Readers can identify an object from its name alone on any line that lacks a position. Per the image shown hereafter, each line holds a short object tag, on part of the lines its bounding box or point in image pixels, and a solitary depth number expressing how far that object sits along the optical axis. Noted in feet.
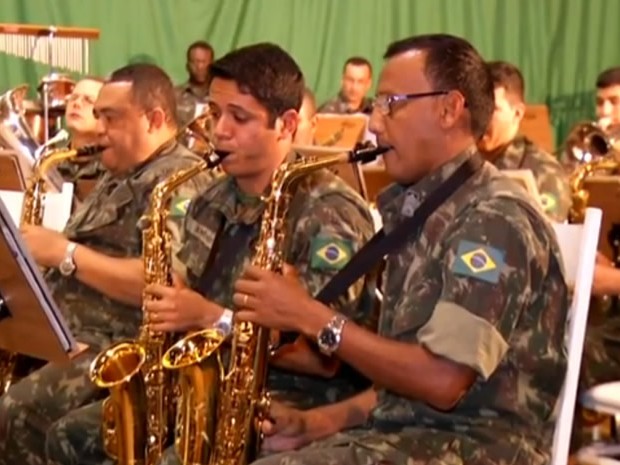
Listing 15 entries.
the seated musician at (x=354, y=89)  26.58
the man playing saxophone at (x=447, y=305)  6.20
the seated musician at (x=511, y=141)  12.99
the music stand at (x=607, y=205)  10.35
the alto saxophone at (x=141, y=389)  8.41
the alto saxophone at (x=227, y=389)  7.58
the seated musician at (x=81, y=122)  13.14
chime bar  22.53
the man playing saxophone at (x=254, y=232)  7.91
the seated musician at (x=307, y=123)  12.96
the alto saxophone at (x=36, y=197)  10.28
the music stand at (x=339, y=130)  20.20
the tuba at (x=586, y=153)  11.27
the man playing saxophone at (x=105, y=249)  9.31
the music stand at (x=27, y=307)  6.83
